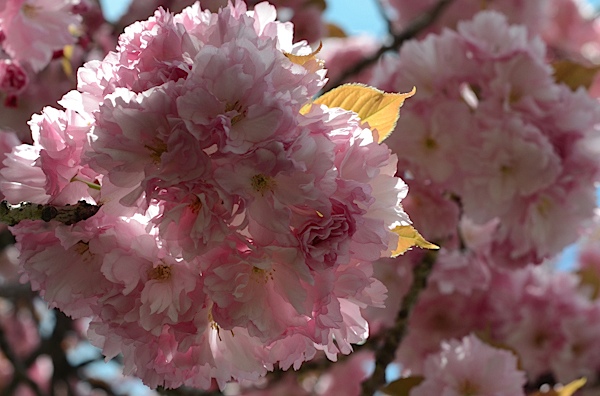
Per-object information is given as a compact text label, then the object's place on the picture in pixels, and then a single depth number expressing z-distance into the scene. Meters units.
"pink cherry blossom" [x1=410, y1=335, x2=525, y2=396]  1.33
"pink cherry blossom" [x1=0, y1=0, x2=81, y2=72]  1.28
